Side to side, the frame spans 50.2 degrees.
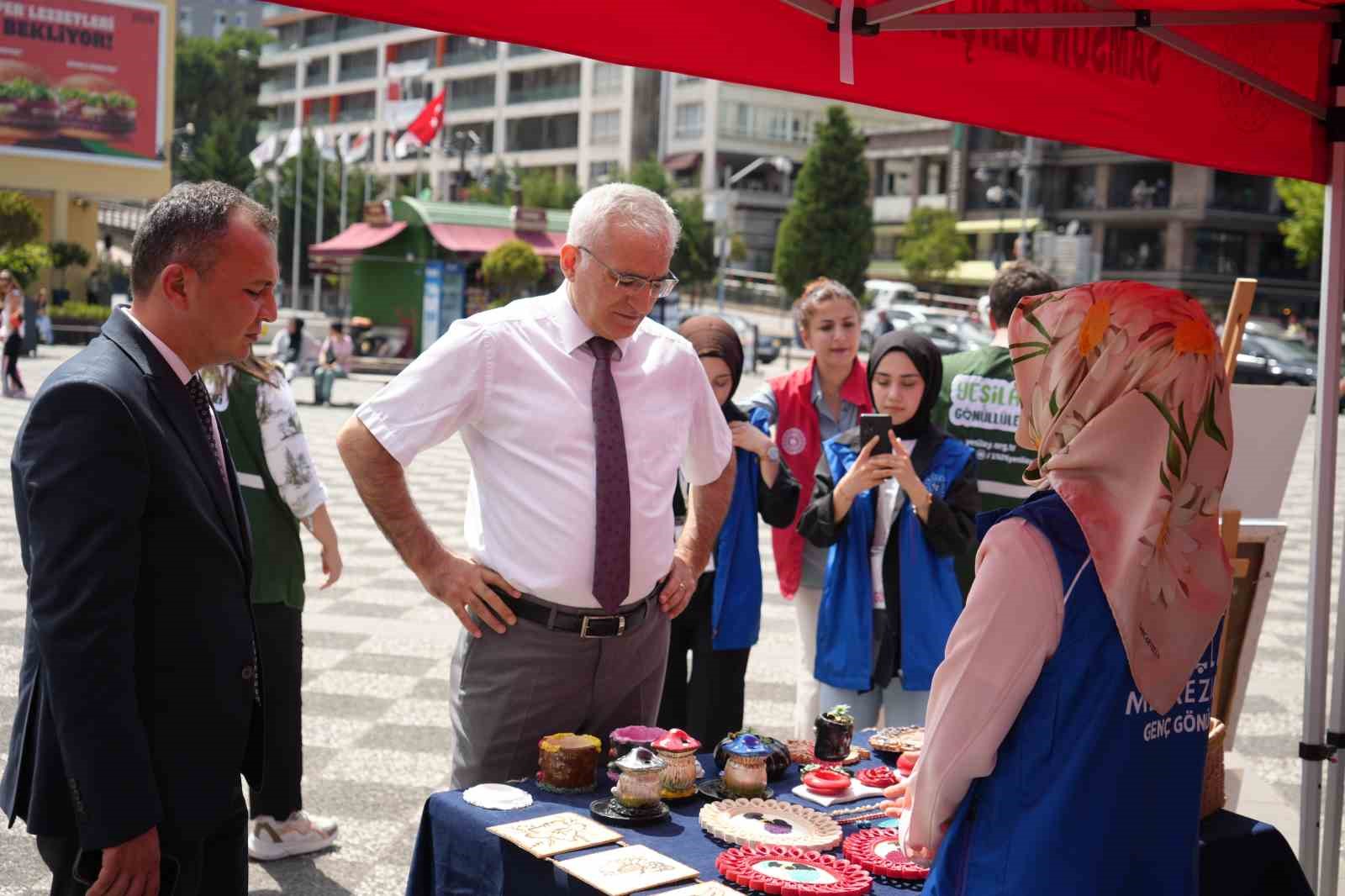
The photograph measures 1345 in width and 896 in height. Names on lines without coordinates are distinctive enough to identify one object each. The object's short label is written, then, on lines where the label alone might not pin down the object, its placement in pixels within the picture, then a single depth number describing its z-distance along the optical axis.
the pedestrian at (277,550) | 4.75
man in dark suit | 2.33
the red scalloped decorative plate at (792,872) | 2.61
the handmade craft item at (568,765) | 3.12
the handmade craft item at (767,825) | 2.88
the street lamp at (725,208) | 48.50
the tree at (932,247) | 64.19
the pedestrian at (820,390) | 5.47
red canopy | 2.99
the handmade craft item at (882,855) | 2.74
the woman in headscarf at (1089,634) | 2.24
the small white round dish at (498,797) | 2.98
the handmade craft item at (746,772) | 3.16
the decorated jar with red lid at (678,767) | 3.12
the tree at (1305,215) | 47.75
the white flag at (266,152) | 48.09
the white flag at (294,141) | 47.62
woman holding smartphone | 4.61
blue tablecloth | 2.79
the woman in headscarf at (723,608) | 5.08
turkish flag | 44.94
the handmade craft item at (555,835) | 2.73
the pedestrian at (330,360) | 23.89
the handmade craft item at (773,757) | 3.27
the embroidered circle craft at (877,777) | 3.32
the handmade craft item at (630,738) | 3.28
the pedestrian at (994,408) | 5.27
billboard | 48.19
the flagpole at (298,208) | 54.88
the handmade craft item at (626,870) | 2.58
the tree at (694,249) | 62.12
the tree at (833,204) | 58.03
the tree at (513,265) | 35.66
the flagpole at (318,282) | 59.91
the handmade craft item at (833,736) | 3.44
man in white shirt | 3.47
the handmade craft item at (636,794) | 2.96
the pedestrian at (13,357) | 21.78
